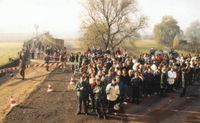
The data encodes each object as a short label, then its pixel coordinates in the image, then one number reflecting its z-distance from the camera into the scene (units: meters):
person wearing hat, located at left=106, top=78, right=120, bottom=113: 16.44
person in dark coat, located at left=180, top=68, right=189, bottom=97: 20.65
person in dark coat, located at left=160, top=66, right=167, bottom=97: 20.26
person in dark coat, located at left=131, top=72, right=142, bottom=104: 18.50
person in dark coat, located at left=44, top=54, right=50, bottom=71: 34.28
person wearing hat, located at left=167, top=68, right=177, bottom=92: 20.70
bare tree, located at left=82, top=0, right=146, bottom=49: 52.72
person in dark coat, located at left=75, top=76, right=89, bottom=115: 16.33
